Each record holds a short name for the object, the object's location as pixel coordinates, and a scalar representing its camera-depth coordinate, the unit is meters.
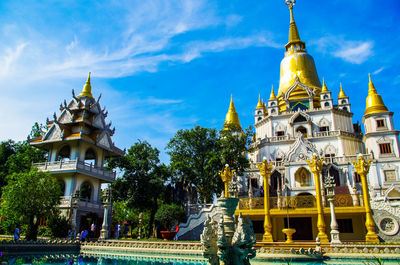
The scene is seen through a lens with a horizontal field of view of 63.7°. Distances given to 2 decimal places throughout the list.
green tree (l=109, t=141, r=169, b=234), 31.50
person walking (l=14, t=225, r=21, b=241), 19.00
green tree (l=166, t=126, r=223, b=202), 30.20
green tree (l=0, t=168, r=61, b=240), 20.33
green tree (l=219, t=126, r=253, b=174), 30.61
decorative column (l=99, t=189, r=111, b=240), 22.83
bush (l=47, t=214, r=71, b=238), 22.92
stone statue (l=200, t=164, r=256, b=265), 9.48
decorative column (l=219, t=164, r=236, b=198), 21.77
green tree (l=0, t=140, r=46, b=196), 30.81
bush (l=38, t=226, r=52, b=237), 22.75
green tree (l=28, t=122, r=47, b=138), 34.37
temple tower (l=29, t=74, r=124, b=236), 26.30
